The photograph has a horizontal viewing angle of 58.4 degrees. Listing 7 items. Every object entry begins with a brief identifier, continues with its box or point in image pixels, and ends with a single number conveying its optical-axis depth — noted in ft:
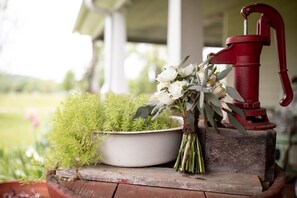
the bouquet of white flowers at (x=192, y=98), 2.26
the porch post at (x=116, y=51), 12.22
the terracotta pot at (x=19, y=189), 3.97
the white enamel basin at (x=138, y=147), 2.41
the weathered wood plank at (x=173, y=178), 2.16
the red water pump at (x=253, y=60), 2.50
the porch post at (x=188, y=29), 5.50
